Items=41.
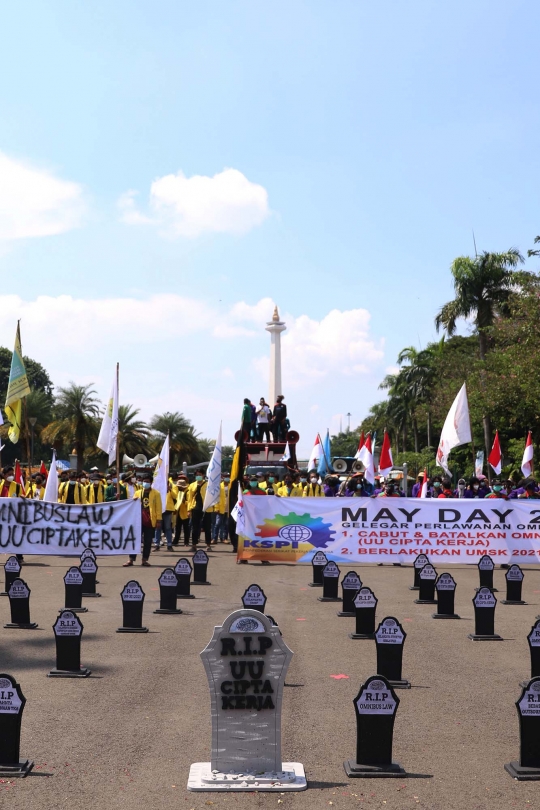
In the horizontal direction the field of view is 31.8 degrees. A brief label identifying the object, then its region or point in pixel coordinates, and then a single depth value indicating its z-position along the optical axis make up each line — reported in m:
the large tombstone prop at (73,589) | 12.31
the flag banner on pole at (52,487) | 22.38
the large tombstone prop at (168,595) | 12.77
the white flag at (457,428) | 22.30
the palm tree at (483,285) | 47.22
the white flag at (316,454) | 36.59
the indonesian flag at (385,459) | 26.91
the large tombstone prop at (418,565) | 14.44
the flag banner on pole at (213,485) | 21.58
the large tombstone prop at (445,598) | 12.56
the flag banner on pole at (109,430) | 24.23
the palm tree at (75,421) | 57.62
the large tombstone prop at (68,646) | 8.62
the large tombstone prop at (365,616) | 10.62
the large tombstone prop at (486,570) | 14.12
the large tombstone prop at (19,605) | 11.32
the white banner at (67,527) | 18.34
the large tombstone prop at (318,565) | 16.09
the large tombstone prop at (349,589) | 12.66
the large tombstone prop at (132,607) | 11.14
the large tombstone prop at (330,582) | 14.24
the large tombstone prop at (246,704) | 5.86
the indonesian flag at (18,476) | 25.83
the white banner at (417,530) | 18.64
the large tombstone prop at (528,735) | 5.96
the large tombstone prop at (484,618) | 10.80
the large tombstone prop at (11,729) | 5.89
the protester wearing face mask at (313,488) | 24.17
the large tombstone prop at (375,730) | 6.06
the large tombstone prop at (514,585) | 14.02
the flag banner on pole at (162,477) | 20.83
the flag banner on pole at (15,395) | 22.80
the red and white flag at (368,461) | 26.45
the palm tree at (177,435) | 73.00
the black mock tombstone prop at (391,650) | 8.17
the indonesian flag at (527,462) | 28.51
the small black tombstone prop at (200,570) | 15.69
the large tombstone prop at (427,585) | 13.95
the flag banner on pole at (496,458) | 29.77
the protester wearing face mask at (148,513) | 18.39
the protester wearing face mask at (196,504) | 22.89
